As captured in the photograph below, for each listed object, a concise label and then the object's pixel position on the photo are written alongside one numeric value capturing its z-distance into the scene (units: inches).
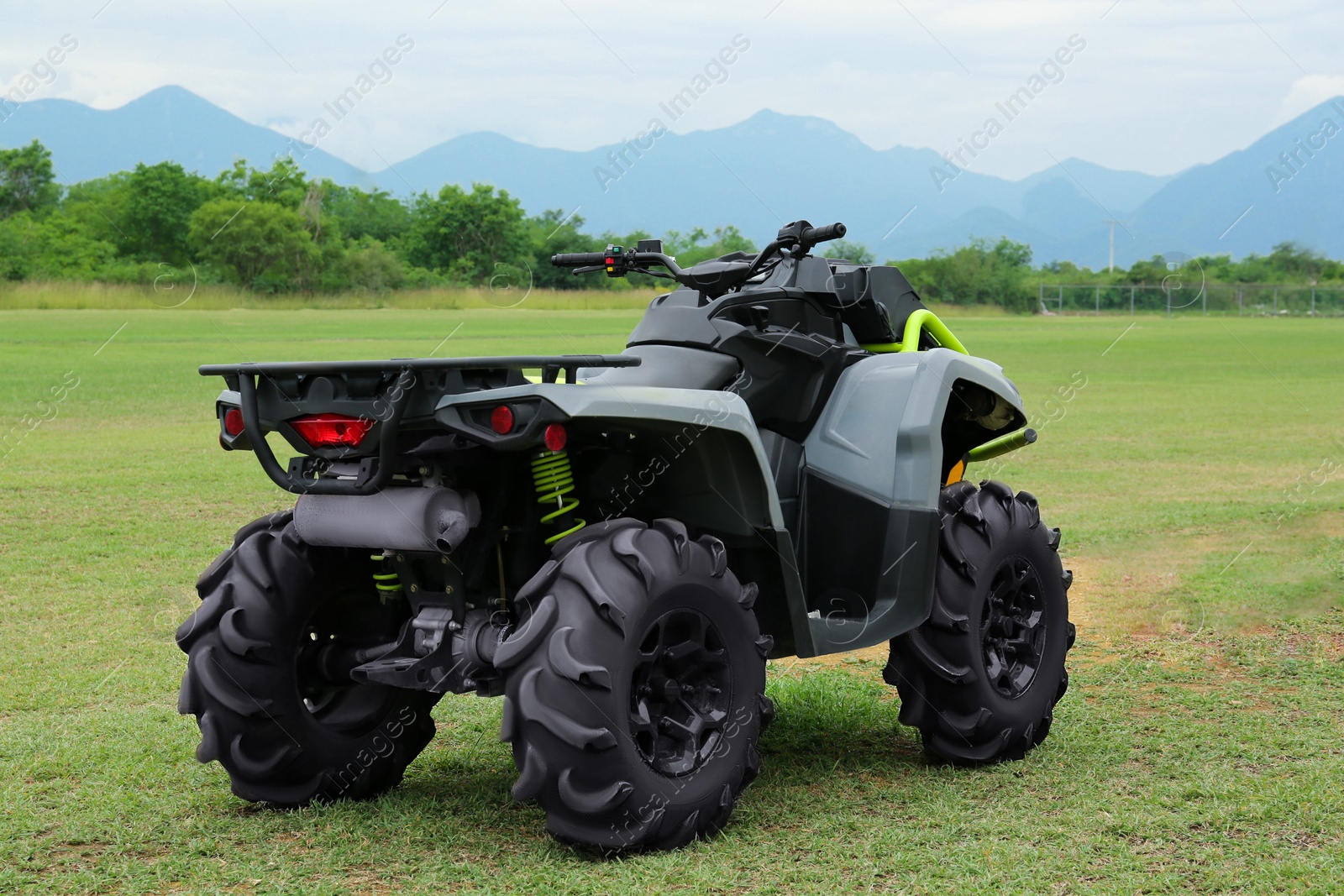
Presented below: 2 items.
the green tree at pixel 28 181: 1962.4
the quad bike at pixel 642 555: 163.5
